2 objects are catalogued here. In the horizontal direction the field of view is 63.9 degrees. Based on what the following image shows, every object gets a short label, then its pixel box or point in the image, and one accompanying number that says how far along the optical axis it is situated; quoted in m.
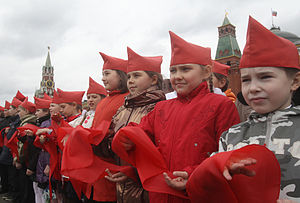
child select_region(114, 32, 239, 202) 1.69
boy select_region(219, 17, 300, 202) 1.30
